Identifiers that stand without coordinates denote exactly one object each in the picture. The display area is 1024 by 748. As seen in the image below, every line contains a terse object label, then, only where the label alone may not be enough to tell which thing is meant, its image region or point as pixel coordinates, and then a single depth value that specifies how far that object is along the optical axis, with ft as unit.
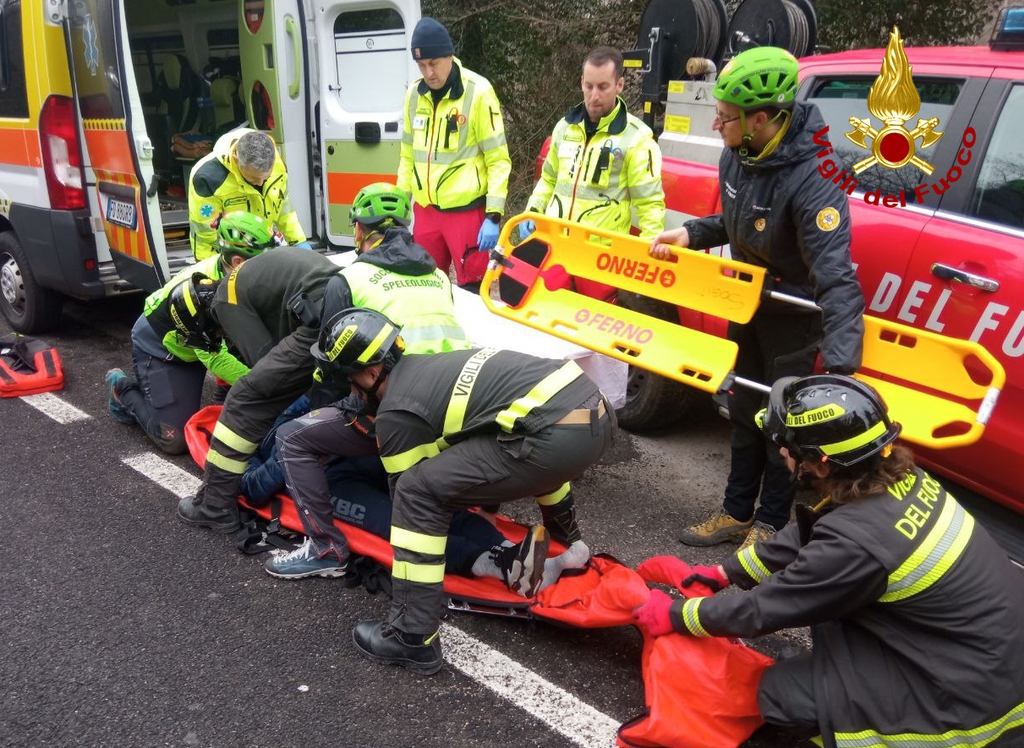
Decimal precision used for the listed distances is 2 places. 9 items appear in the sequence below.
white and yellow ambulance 16.06
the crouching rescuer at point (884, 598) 6.82
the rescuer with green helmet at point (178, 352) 12.63
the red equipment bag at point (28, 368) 16.30
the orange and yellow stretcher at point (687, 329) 9.08
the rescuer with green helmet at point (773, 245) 9.23
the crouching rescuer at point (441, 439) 8.85
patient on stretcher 9.80
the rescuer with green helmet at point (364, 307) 10.19
